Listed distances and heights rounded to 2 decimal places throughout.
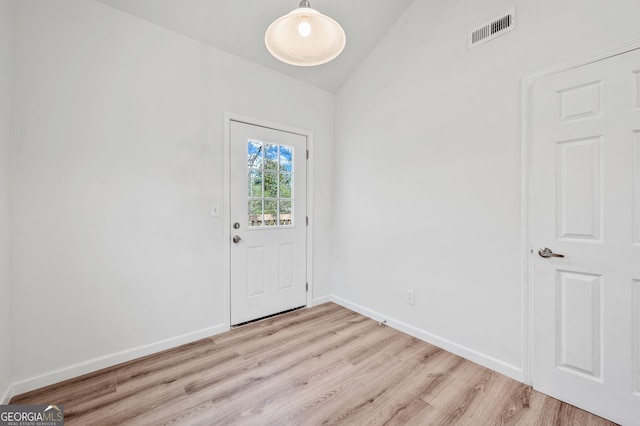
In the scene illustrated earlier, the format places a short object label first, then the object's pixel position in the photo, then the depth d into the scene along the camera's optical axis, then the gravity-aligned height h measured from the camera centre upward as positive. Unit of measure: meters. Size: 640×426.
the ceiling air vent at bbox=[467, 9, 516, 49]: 2.00 +1.40
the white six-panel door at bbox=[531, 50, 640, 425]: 1.55 -0.15
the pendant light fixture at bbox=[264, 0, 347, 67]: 1.52 +0.98
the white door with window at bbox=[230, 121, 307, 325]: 2.79 -0.10
